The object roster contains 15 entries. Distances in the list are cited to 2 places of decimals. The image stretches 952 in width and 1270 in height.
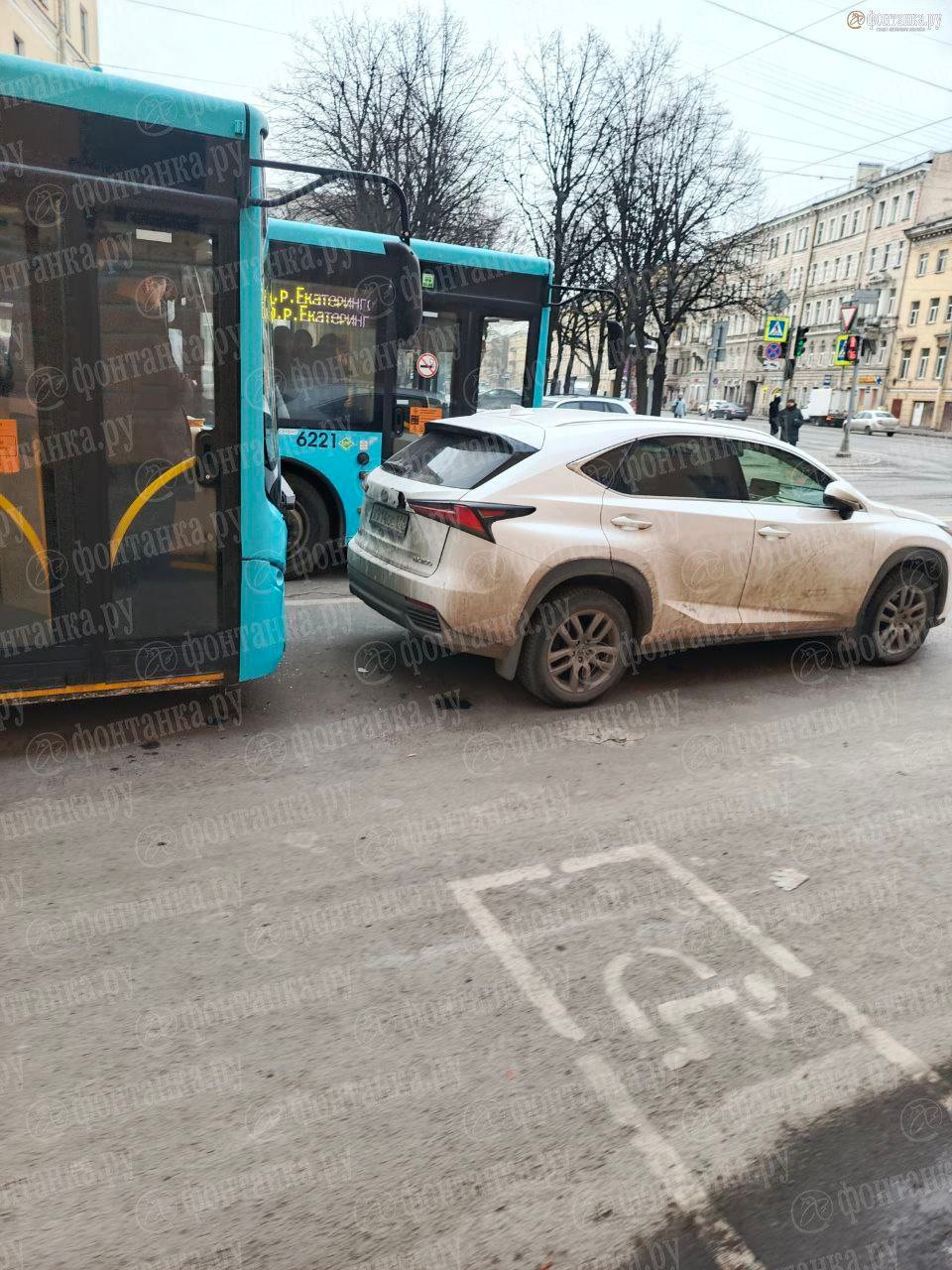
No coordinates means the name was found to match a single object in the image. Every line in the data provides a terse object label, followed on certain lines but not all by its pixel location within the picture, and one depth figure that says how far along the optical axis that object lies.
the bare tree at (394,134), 26.25
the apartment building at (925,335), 64.38
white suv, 5.38
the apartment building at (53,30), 28.30
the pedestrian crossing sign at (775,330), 26.14
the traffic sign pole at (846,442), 28.41
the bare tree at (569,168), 27.97
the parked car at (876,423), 55.78
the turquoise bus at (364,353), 8.45
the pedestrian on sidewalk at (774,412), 30.20
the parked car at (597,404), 20.48
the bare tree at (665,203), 27.61
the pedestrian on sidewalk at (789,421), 26.36
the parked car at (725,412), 62.94
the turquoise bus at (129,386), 4.29
